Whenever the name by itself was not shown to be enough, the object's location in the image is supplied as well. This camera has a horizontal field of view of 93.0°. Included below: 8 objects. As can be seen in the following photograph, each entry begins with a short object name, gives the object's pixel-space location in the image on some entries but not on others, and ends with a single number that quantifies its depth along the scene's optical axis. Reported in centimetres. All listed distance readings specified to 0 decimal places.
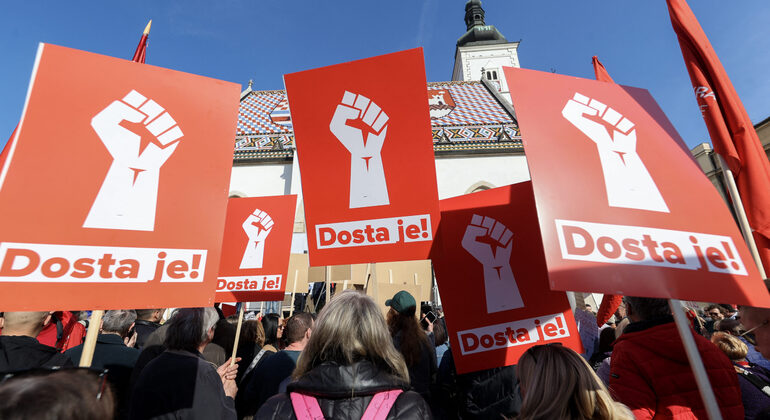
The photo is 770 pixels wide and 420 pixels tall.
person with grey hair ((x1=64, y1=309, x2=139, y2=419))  241
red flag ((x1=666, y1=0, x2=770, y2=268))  202
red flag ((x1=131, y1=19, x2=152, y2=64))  225
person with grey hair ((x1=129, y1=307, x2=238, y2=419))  172
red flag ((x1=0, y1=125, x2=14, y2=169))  164
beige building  1389
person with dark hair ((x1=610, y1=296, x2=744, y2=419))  146
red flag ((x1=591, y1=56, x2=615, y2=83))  254
